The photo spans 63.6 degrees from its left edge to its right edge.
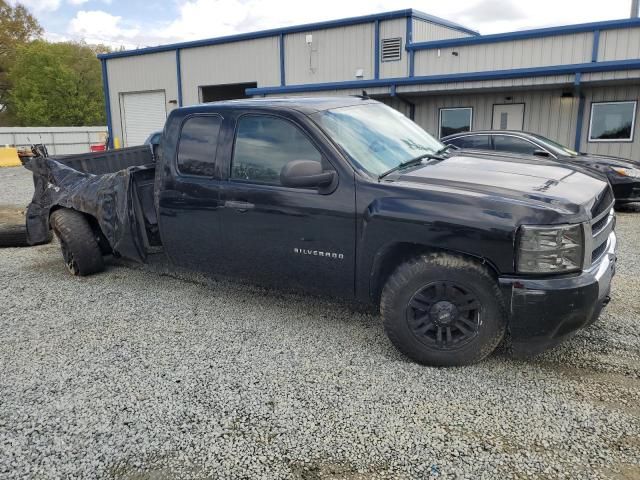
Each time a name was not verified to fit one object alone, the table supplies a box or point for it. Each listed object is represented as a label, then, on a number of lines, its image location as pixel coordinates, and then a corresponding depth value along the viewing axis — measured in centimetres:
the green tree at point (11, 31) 5556
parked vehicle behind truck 922
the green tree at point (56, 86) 5444
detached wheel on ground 769
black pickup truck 310
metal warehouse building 1366
